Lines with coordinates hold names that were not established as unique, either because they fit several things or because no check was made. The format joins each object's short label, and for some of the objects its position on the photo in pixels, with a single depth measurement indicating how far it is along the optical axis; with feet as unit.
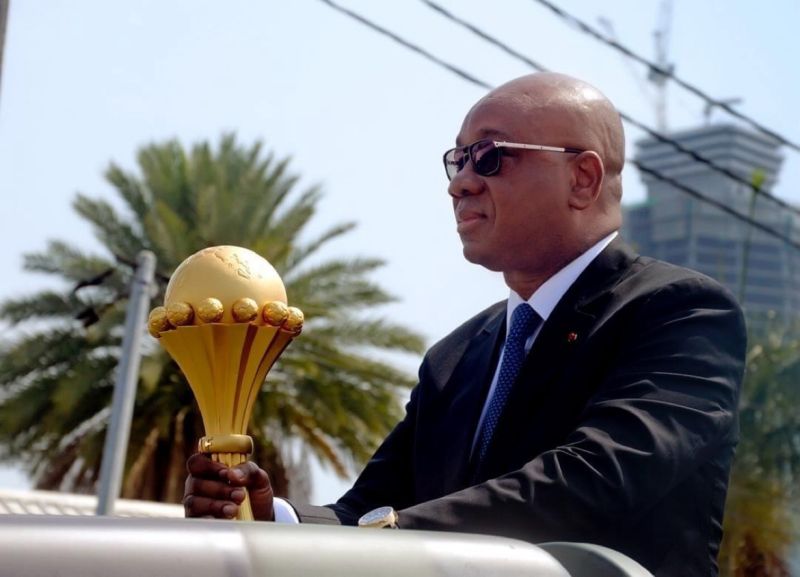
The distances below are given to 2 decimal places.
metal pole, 52.90
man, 7.82
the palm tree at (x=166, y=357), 63.31
